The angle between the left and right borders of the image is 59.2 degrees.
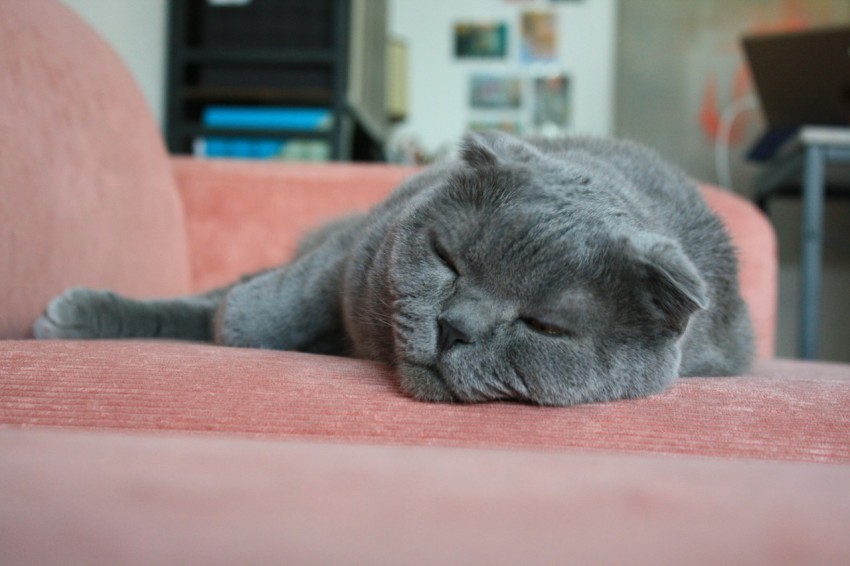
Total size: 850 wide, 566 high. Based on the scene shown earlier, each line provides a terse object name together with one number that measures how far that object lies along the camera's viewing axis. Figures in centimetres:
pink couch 38
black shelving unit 253
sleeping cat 78
